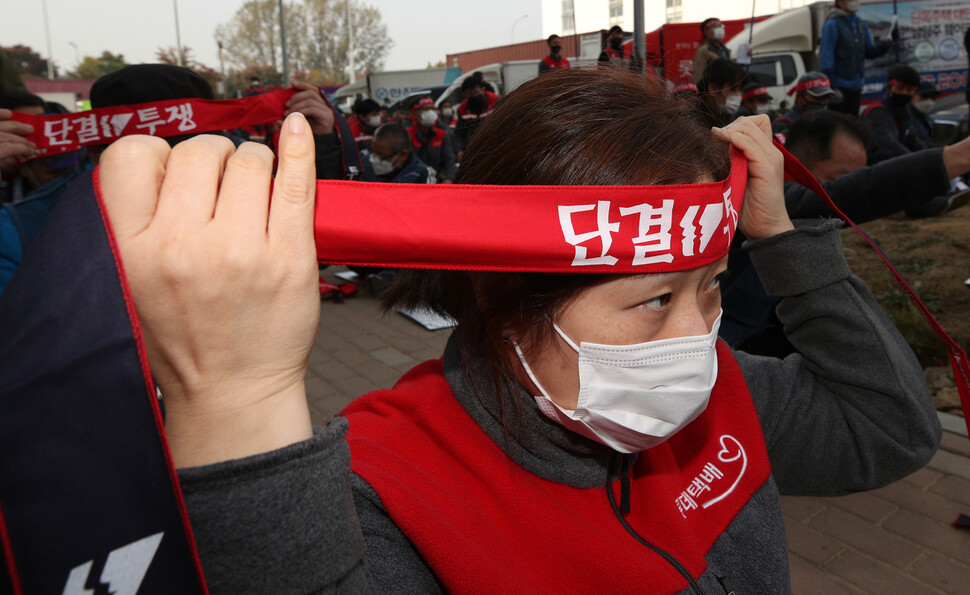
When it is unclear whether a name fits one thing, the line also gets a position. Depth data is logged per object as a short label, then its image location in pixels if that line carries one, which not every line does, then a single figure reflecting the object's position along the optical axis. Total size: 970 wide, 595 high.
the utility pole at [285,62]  13.30
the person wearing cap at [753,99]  6.90
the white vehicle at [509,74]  18.41
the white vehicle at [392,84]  28.33
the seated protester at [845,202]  2.66
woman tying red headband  0.69
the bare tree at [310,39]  63.66
